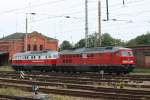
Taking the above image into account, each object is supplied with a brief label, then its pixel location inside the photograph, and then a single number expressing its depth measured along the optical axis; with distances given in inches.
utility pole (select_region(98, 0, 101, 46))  1723.7
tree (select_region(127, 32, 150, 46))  3676.7
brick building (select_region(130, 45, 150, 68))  1969.7
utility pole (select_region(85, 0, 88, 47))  1777.9
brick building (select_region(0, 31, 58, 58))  3378.4
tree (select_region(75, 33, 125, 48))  3996.6
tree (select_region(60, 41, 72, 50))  4513.8
